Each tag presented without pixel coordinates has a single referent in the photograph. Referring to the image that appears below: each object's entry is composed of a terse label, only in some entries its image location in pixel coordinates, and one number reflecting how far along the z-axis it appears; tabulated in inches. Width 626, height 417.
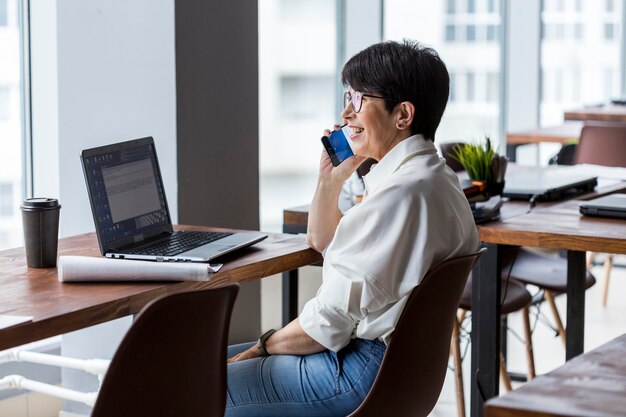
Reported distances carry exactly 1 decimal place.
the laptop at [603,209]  164.9
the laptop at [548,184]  184.9
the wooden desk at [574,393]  70.3
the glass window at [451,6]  370.1
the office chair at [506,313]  177.9
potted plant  174.8
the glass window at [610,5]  459.8
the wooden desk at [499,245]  151.5
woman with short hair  111.6
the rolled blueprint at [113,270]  117.9
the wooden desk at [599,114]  340.9
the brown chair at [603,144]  271.9
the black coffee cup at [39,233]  127.0
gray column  184.6
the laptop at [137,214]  128.7
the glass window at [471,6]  385.3
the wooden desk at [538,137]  299.7
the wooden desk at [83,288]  103.2
